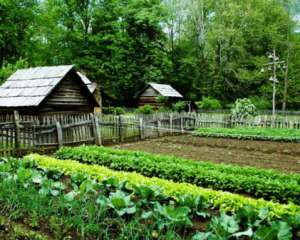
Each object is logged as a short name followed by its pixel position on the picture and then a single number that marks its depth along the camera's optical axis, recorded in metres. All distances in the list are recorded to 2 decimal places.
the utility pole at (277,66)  28.08
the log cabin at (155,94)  37.16
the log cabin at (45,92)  16.11
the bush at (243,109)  27.33
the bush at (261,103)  42.47
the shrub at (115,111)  32.91
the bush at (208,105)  38.18
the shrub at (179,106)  34.25
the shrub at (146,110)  28.98
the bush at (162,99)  35.91
